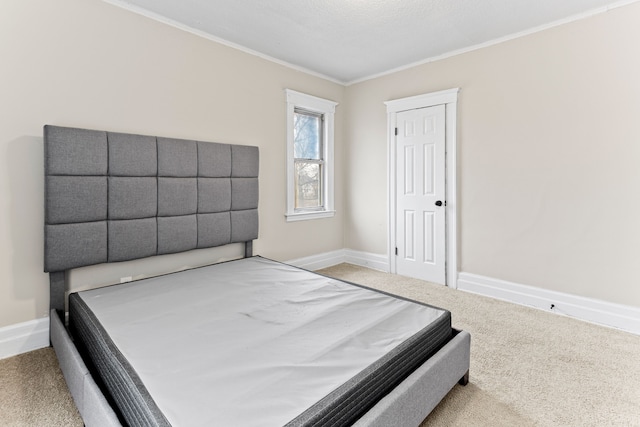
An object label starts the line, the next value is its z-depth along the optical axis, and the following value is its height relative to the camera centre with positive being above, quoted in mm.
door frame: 3512 +530
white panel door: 3646 +246
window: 3873 +765
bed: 1157 -558
